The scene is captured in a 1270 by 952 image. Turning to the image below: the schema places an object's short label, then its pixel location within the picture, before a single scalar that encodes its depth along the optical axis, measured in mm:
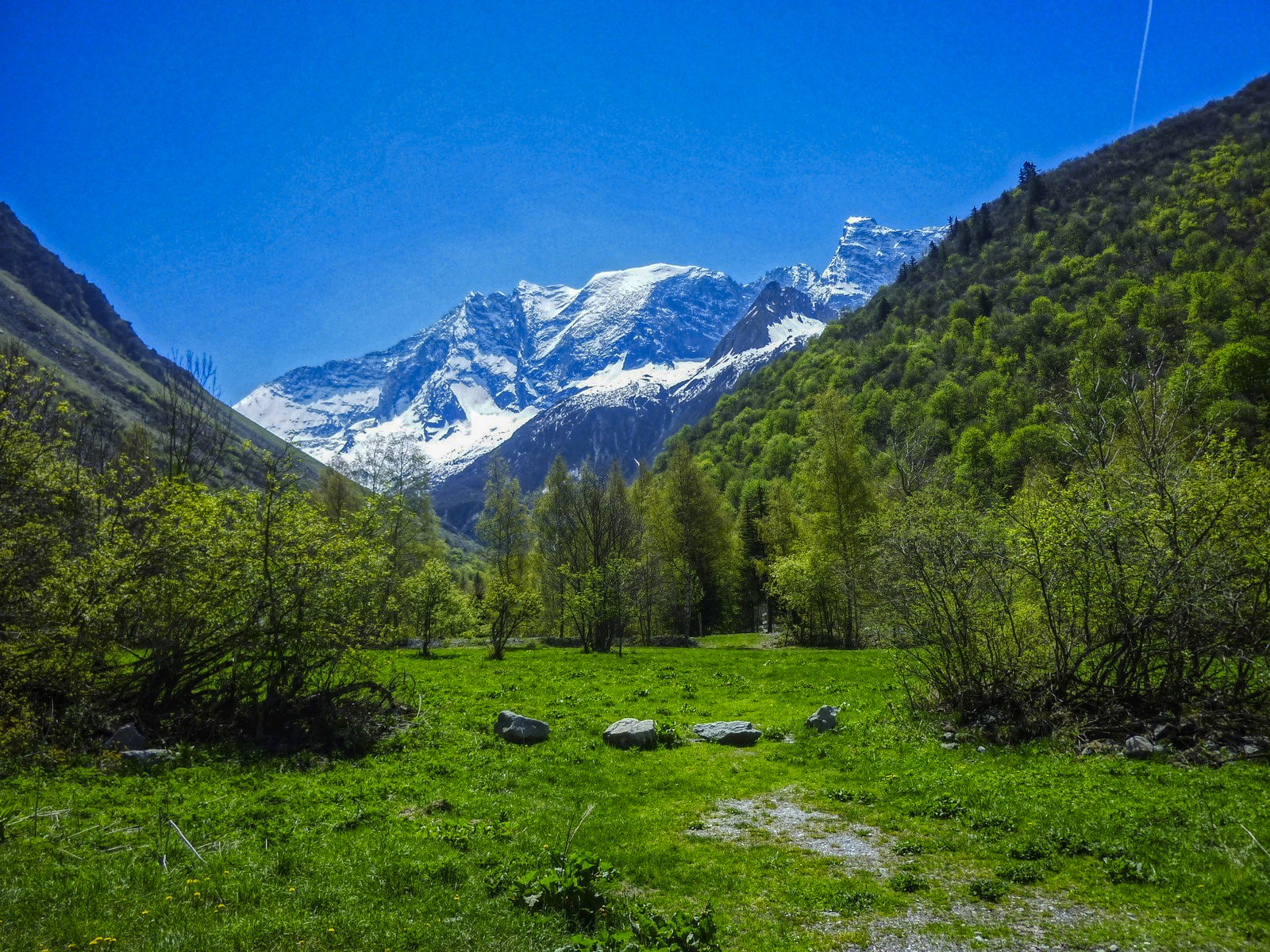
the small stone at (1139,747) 13539
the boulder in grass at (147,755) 13172
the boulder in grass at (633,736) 17750
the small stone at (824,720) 19016
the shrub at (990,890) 8828
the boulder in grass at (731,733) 18250
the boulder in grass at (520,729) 17828
